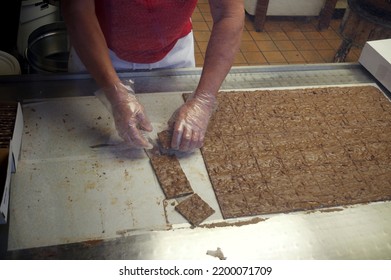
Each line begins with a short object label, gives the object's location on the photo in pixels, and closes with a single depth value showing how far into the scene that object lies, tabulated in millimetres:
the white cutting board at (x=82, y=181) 1277
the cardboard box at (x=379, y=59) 2016
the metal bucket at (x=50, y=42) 2172
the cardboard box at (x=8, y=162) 1181
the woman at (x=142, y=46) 1533
